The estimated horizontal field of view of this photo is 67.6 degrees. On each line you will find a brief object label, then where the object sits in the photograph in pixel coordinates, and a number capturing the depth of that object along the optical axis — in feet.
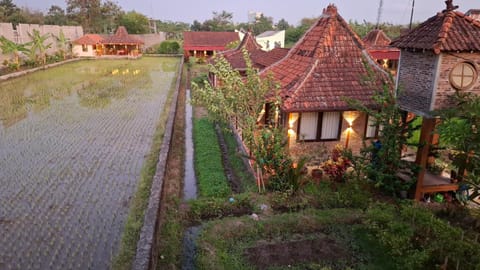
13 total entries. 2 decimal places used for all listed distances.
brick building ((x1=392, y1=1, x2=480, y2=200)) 25.34
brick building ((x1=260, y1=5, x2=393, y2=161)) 33.19
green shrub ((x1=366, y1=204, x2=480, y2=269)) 19.27
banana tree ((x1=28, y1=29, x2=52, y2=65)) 114.36
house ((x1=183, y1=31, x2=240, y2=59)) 148.97
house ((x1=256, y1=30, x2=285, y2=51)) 144.93
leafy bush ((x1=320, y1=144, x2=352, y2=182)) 31.81
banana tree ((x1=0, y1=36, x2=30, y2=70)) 98.17
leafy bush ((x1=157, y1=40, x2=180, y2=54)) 172.24
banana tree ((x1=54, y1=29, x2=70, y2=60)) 139.69
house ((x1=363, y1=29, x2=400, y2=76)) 75.31
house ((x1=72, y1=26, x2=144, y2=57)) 151.12
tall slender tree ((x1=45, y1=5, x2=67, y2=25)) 217.97
